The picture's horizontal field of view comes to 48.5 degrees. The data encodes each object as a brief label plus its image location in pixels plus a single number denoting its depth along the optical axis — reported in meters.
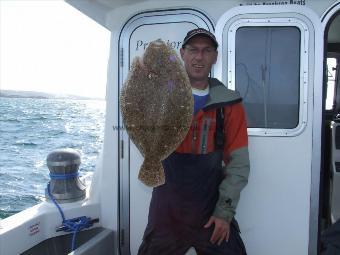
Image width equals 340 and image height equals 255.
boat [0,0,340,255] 3.37
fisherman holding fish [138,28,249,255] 2.61
